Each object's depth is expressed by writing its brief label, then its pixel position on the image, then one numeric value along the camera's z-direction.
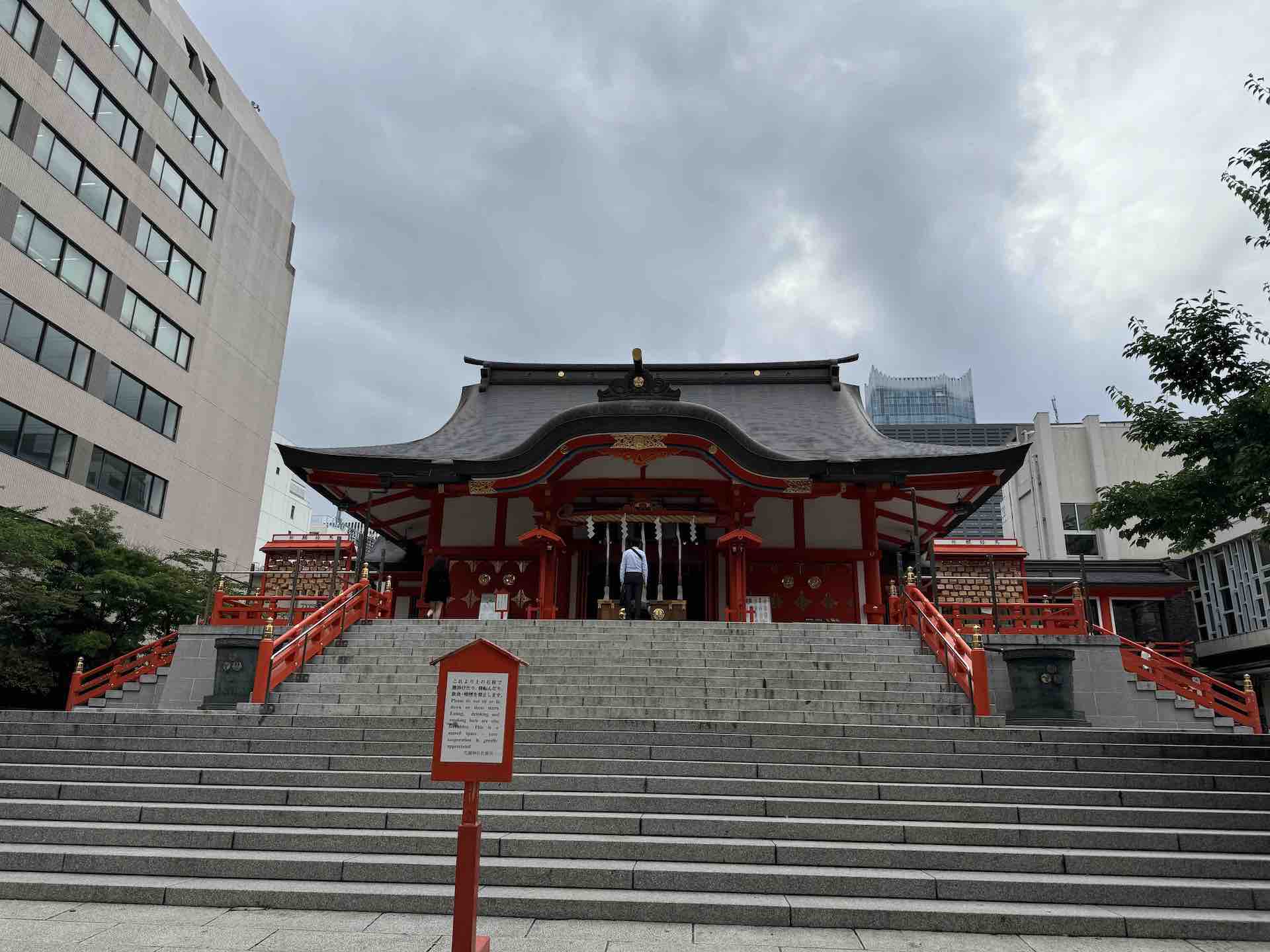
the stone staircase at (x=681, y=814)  5.54
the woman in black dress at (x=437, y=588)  15.97
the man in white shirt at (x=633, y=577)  14.18
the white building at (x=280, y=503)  50.12
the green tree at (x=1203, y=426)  8.16
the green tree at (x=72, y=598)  14.75
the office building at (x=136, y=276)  20.66
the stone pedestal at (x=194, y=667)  12.59
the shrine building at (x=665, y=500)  15.87
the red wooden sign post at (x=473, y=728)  4.24
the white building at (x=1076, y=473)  32.72
